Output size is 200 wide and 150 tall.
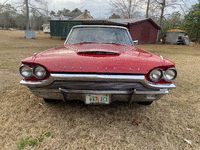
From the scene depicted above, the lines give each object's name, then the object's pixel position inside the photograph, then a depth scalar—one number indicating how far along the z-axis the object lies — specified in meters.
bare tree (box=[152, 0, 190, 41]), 23.17
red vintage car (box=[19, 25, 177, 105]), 1.80
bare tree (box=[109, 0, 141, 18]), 29.96
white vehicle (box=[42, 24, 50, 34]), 44.80
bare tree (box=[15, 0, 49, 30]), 21.46
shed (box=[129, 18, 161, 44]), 16.94
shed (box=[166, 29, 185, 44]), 19.23
